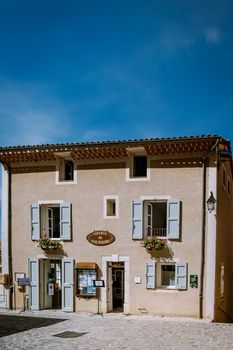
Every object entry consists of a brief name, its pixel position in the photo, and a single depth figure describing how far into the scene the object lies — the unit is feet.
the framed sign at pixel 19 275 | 53.21
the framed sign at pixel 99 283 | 48.85
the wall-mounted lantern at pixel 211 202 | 46.42
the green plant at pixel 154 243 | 47.52
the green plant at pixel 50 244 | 51.31
